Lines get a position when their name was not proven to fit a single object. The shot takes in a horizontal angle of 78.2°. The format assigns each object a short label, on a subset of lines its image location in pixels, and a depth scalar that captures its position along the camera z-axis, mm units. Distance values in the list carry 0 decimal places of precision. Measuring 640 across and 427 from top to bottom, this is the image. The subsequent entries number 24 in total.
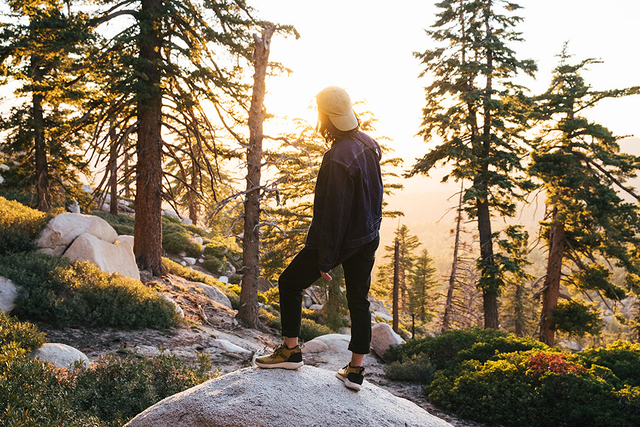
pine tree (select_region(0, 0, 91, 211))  8984
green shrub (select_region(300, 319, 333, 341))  14930
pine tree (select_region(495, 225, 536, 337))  15695
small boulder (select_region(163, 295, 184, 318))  9638
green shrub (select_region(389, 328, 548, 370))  9258
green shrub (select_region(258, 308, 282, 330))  14367
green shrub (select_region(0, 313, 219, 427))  3456
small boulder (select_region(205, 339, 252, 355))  8634
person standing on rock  2992
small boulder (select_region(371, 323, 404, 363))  12250
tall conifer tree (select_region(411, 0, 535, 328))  16094
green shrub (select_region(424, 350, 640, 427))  6141
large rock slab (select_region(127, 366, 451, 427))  2889
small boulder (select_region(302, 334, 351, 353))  11805
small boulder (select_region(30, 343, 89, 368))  5156
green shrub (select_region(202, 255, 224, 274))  24844
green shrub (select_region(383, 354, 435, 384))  9539
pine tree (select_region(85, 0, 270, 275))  10578
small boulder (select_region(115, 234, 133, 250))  11118
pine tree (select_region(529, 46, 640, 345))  16656
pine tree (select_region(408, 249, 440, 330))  44344
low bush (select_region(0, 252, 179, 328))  7144
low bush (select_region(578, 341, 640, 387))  7224
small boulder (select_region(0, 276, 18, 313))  6766
